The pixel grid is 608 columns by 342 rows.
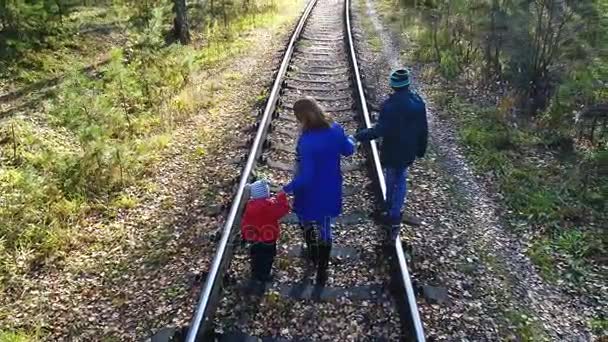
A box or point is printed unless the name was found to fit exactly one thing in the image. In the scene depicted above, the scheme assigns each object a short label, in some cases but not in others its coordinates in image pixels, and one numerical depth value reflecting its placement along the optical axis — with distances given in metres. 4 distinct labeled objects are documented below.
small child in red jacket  4.59
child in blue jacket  4.78
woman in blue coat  4.30
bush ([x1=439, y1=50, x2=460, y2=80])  11.09
